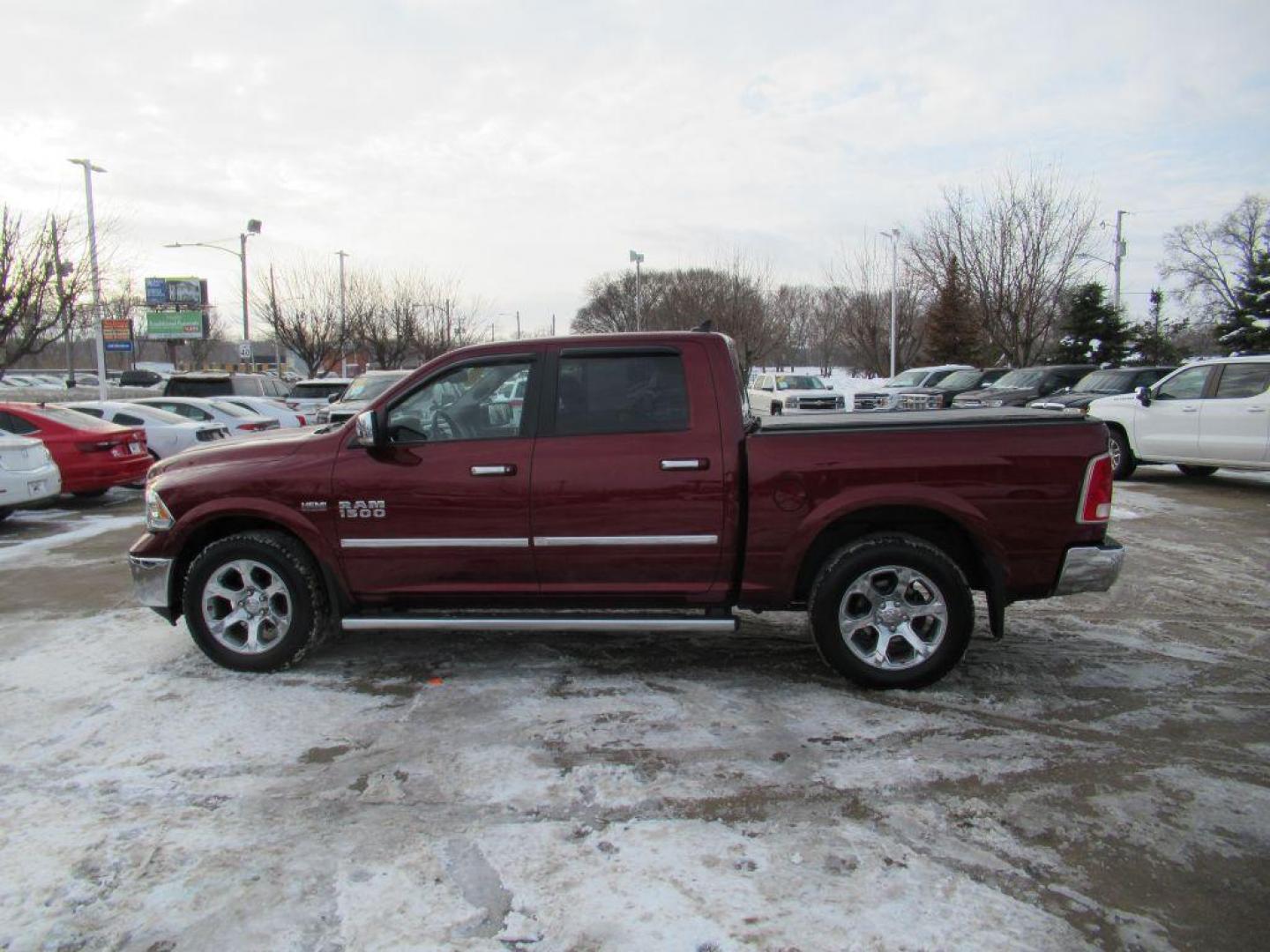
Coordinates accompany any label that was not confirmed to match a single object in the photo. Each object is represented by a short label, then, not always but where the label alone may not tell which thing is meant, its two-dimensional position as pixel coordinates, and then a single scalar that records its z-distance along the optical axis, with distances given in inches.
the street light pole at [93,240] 892.6
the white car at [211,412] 596.7
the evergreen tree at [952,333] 1551.4
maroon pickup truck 166.6
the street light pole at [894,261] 1440.7
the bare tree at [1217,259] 2311.8
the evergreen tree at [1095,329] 1293.1
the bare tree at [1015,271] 1088.8
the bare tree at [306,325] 1437.0
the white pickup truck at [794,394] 826.2
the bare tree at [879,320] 1695.4
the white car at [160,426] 522.3
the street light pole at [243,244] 1338.6
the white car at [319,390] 856.9
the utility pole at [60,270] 829.8
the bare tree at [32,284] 791.1
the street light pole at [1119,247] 1495.6
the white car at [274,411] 685.9
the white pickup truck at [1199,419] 420.2
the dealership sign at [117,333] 1512.1
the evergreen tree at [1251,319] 1499.8
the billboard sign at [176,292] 1813.5
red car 429.1
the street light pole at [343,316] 1445.6
